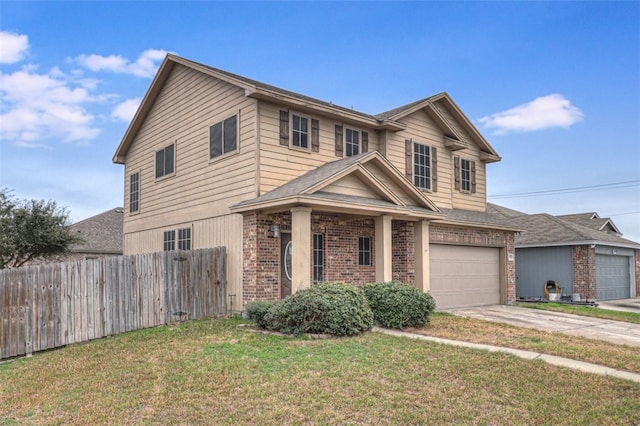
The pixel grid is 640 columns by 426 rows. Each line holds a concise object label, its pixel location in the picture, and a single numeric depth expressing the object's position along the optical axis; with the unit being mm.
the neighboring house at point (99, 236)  28177
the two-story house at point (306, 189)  12766
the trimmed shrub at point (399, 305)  11117
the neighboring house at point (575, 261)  22656
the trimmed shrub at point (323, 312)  9797
